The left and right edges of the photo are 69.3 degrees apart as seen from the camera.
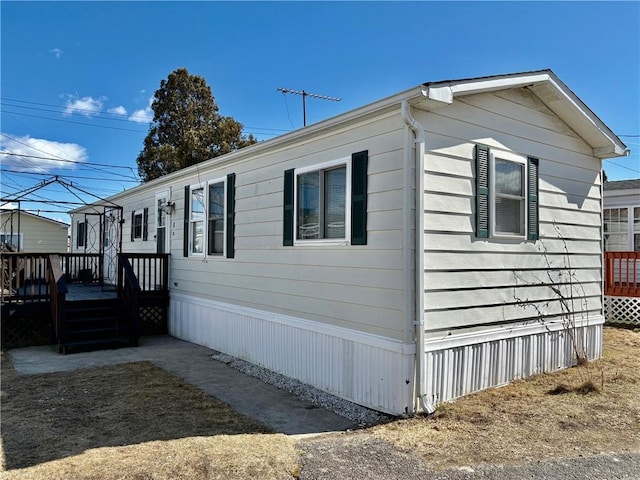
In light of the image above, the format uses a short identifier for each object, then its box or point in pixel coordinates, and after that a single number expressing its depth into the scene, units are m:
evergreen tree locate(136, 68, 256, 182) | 20.98
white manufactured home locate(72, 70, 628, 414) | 4.60
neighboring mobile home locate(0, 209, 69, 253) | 21.41
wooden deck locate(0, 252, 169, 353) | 7.92
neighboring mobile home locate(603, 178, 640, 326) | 9.69
